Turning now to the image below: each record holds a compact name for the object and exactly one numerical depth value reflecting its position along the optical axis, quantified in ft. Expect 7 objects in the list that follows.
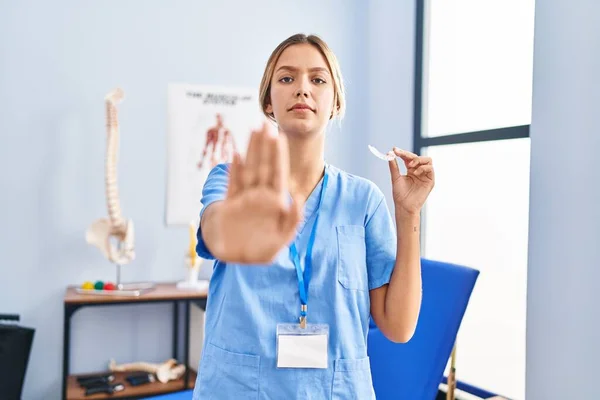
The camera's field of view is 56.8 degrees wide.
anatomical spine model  8.17
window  7.18
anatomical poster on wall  9.26
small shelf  7.67
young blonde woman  3.31
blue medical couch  5.21
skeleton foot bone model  8.32
